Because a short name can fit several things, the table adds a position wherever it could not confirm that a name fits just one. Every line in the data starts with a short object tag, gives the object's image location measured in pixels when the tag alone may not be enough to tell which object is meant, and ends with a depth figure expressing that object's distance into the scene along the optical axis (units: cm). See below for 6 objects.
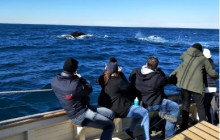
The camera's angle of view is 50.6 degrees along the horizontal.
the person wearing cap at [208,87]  429
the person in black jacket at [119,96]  366
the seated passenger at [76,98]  322
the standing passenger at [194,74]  419
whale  5141
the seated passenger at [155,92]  388
